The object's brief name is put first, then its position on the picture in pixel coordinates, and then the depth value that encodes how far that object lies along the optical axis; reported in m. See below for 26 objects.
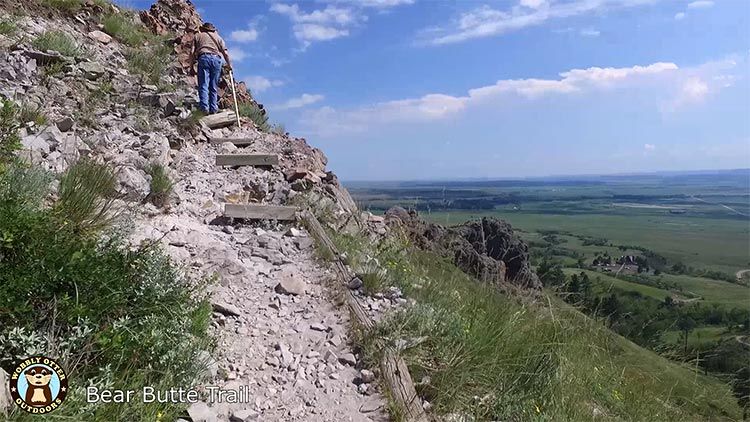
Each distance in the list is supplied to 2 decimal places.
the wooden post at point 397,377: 3.47
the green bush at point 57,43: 8.82
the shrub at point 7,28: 8.51
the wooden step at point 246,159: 8.77
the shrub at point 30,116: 6.16
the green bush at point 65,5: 11.05
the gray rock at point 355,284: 5.26
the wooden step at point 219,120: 10.28
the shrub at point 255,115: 12.48
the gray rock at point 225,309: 4.37
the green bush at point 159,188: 6.52
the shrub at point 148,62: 10.75
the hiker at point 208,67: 10.69
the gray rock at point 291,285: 5.07
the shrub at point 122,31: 12.12
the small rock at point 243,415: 3.20
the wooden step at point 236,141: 9.66
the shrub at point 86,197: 4.28
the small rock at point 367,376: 3.82
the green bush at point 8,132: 4.93
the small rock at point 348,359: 4.03
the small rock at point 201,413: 3.00
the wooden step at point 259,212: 6.82
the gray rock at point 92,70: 9.11
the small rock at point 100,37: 11.32
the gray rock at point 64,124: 6.92
